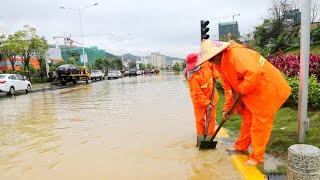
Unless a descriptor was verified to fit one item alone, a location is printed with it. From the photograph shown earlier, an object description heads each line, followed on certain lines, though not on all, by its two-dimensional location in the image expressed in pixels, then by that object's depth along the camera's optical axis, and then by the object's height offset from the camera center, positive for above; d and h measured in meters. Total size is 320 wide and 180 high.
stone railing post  3.87 -1.05
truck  34.81 -1.04
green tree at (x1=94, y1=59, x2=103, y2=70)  78.50 -0.57
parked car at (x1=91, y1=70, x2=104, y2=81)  46.61 -1.63
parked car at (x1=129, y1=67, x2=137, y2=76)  67.25 -2.05
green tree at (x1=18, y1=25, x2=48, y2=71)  39.72 +1.93
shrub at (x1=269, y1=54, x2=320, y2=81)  9.50 -0.27
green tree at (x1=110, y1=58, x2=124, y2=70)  86.14 -0.76
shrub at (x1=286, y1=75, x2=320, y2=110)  7.70 -0.76
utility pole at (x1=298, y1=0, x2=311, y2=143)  5.75 -0.14
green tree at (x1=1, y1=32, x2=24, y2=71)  38.00 +1.81
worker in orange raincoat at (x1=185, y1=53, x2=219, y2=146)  6.35 -0.51
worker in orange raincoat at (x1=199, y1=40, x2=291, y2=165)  4.95 -0.35
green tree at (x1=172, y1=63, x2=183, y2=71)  124.12 -2.63
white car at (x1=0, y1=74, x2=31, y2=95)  23.25 -1.20
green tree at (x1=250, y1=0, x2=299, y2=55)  34.56 +2.56
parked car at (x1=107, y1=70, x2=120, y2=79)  52.34 -1.86
